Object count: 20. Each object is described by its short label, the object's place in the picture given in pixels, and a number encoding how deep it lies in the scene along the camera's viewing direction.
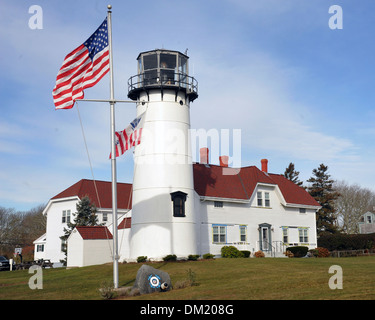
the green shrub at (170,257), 30.19
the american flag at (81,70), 19.12
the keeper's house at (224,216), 34.94
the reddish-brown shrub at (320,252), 40.75
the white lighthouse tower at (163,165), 31.00
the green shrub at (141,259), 30.70
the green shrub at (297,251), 40.04
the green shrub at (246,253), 35.97
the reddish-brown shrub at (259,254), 37.38
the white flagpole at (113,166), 18.91
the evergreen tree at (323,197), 57.56
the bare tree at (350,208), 73.12
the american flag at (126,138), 22.05
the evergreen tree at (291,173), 65.00
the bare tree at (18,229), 75.44
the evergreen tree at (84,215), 42.11
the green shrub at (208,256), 33.22
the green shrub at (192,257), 31.30
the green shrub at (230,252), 34.62
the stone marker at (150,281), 17.73
